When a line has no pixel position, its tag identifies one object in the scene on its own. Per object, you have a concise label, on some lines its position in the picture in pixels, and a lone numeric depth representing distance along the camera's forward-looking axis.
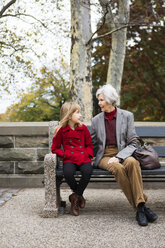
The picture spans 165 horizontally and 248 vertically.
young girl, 4.12
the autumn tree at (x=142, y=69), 17.81
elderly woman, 3.90
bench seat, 4.06
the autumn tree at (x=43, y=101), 24.89
